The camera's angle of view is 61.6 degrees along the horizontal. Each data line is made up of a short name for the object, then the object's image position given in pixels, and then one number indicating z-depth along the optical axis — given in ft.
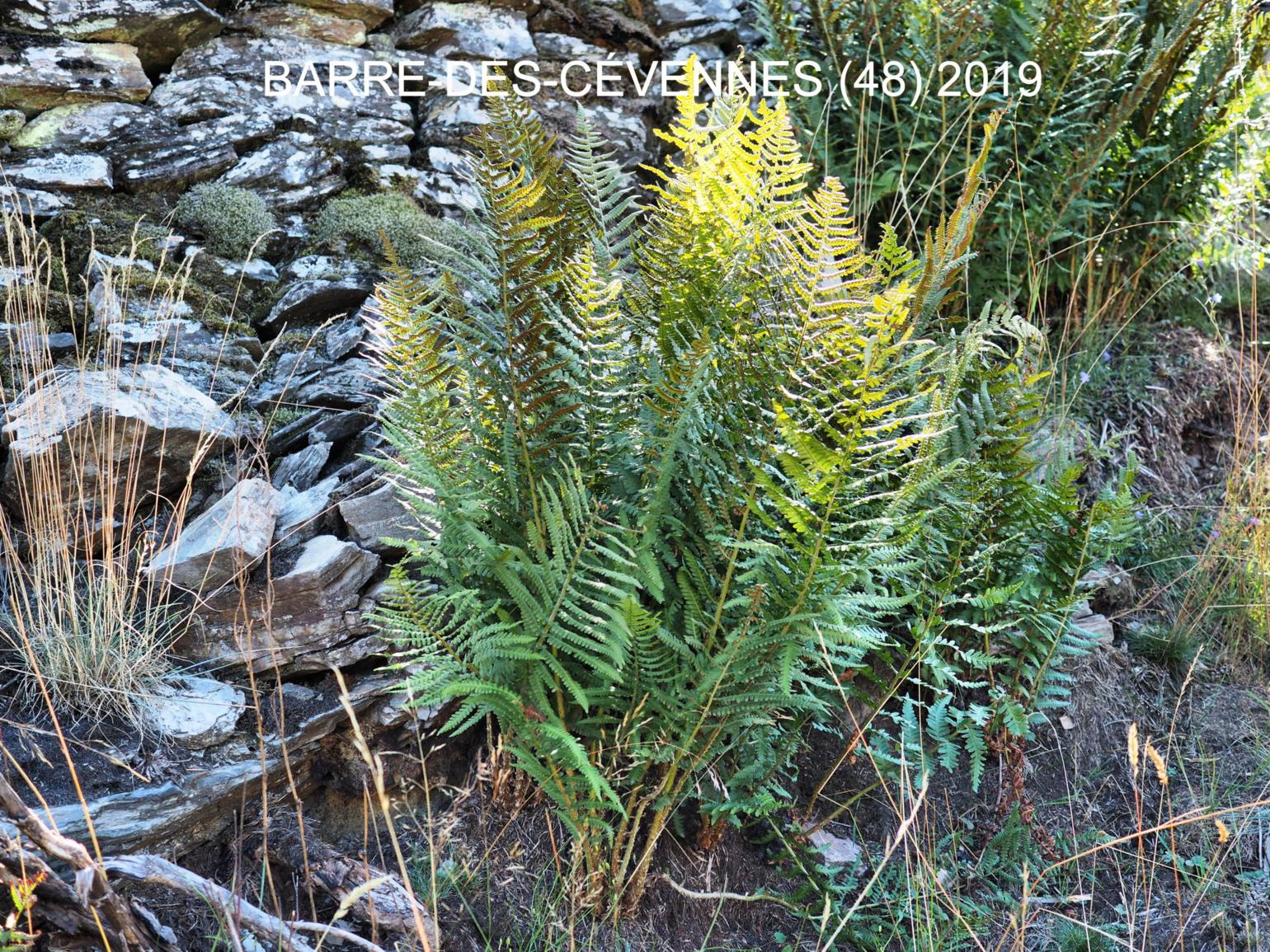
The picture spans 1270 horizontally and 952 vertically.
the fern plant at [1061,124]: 12.25
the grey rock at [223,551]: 7.96
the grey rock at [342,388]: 9.71
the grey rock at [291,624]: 7.98
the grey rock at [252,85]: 12.19
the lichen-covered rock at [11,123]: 11.09
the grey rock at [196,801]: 6.95
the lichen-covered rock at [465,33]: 13.73
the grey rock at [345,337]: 10.19
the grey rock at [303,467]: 9.07
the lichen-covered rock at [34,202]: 10.23
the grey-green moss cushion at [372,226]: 11.11
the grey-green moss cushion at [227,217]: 10.93
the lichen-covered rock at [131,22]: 11.91
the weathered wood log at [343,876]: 7.00
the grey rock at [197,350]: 9.55
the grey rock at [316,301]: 10.48
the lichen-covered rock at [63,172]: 10.70
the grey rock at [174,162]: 11.28
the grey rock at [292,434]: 9.53
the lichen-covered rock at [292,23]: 13.02
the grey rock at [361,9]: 13.37
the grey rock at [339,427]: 9.41
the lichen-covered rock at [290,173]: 11.62
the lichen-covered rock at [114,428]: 8.06
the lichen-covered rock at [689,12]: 15.06
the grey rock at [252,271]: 10.76
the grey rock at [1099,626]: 10.19
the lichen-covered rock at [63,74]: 11.39
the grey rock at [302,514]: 8.35
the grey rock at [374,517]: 8.40
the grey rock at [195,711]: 7.49
